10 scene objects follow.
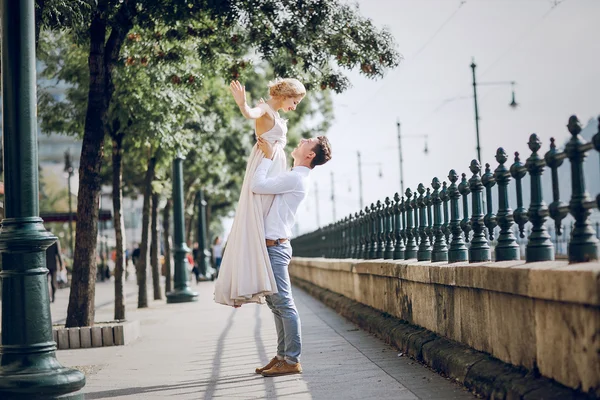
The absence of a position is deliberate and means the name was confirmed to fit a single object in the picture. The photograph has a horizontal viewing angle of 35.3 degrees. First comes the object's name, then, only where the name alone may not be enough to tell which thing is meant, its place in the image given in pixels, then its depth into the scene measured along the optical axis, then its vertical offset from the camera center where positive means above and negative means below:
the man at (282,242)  7.43 +0.08
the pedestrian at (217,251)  41.34 +0.15
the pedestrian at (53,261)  23.94 -0.01
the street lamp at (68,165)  43.60 +4.52
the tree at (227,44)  11.41 +2.80
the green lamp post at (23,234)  6.14 +0.19
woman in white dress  7.25 +0.23
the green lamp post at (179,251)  21.55 +0.10
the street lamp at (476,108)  32.82 +4.74
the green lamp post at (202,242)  39.03 +0.55
